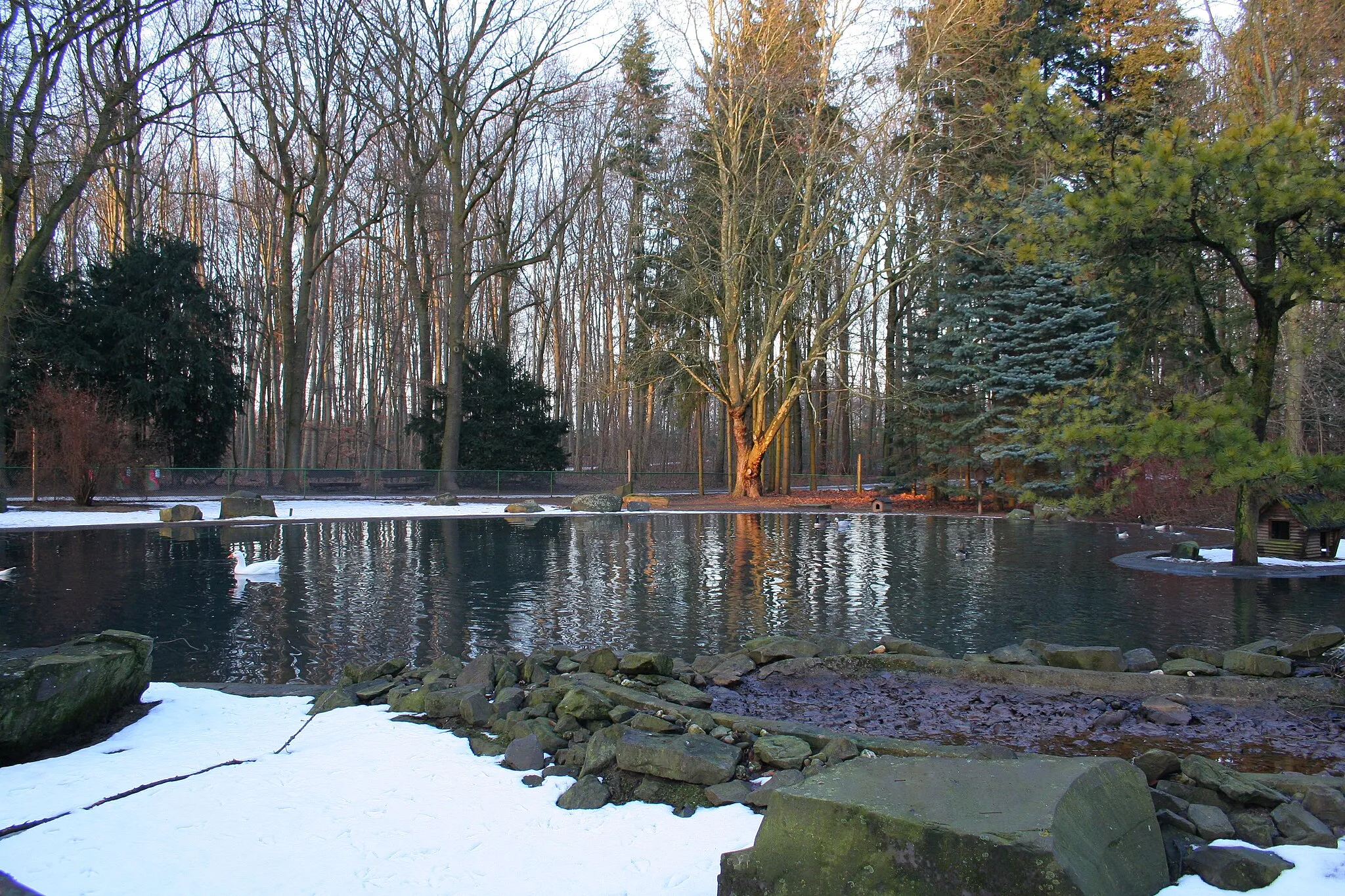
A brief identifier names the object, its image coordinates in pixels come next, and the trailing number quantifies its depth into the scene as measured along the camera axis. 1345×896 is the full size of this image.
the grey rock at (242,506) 23.19
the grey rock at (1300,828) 3.57
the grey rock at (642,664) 6.40
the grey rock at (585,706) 5.29
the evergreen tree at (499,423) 35.53
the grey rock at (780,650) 7.38
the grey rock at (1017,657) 7.09
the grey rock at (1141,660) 6.94
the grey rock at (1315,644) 6.91
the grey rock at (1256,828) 3.65
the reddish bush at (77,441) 22.81
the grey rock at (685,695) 5.88
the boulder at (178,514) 20.88
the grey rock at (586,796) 4.24
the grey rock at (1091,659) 6.77
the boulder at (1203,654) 6.88
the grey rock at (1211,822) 3.66
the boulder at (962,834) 2.64
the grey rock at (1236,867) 3.20
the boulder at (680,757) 4.35
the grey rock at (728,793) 4.18
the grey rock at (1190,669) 6.60
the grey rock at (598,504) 27.81
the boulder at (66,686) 4.74
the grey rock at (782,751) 4.53
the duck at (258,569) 11.92
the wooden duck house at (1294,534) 13.82
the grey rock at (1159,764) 4.32
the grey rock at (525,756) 4.77
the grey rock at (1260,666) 6.53
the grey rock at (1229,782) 3.97
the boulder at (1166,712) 5.72
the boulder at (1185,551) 14.58
